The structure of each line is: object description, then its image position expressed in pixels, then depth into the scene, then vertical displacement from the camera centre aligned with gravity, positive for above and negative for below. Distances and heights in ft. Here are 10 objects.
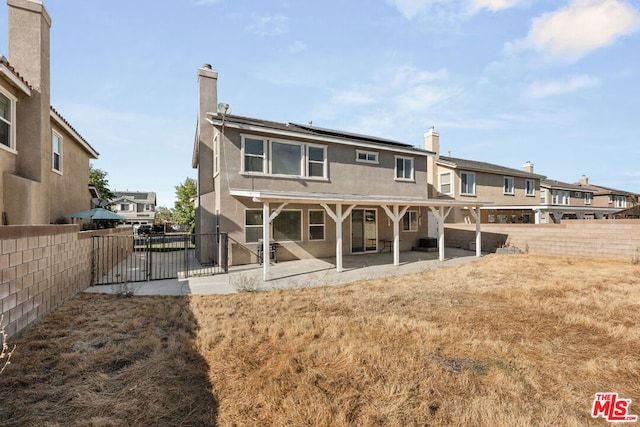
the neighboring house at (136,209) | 194.90 +3.21
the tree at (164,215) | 188.71 -1.07
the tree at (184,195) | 116.78 +7.33
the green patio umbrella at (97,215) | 42.18 -0.23
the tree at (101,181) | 117.70 +13.11
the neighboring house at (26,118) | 27.13 +9.62
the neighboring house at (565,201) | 82.59 +4.68
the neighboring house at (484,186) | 74.38 +7.48
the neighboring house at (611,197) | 129.29 +7.31
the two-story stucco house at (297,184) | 41.42 +4.91
